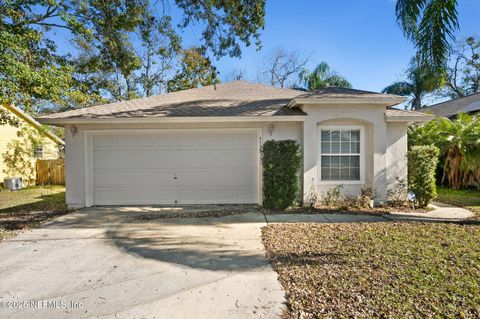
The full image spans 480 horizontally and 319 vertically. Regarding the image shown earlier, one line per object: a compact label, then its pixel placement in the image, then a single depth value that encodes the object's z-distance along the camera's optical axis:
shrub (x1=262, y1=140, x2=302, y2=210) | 7.89
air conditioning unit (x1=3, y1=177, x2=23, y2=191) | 15.20
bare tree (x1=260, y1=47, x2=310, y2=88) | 29.44
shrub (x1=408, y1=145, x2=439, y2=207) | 8.13
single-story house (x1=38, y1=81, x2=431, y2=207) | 8.69
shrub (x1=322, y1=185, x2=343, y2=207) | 8.60
